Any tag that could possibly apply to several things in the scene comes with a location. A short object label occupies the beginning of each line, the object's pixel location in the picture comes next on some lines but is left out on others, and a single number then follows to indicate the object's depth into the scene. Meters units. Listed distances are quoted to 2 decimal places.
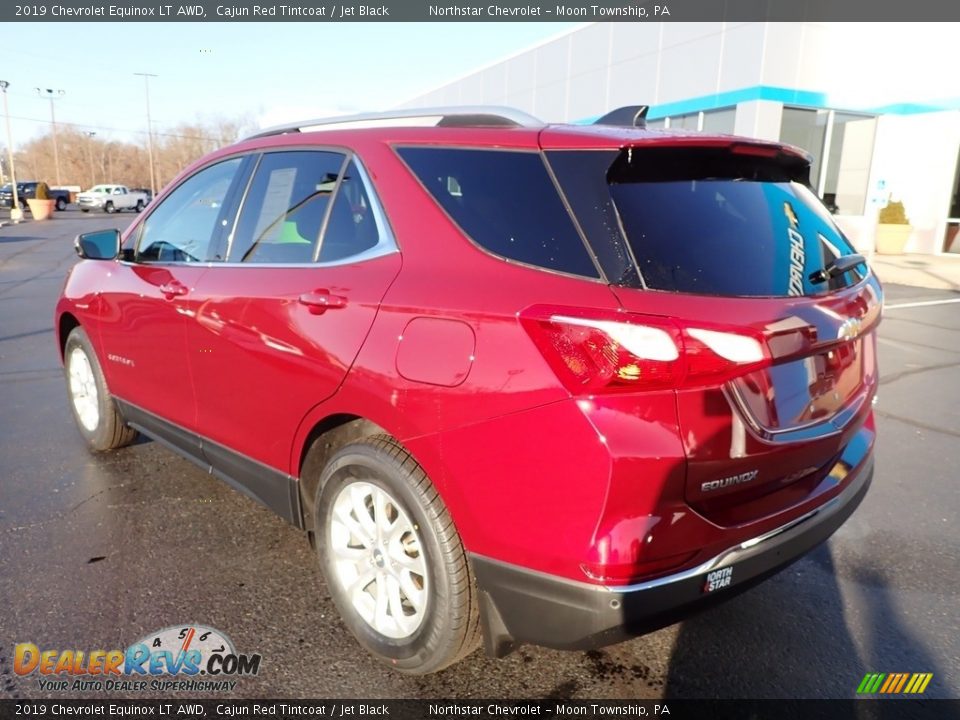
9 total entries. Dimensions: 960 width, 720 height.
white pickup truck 46.44
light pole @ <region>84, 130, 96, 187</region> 93.62
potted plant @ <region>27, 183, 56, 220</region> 36.50
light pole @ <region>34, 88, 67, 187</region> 76.57
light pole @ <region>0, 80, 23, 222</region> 34.94
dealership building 17.09
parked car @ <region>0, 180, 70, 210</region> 43.41
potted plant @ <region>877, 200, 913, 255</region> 19.02
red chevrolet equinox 1.77
